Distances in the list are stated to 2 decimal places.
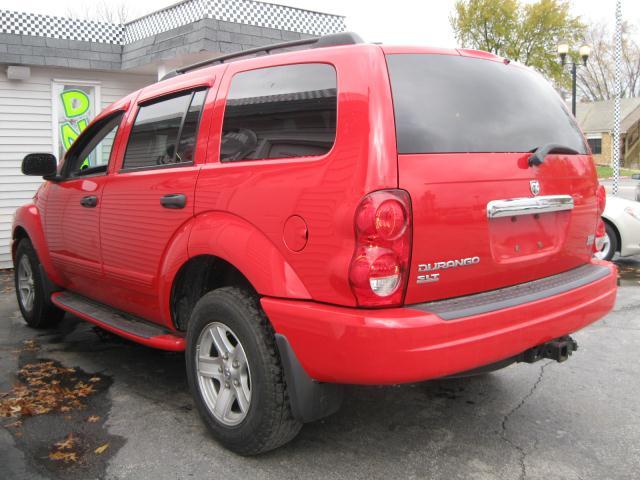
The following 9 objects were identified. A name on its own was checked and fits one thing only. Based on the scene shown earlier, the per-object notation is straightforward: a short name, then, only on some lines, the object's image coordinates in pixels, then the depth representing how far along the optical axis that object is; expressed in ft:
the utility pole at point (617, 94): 49.70
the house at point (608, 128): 154.61
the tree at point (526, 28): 110.42
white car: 26.50
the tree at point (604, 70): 174.91
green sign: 31.55
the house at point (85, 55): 28.55
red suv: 8.06
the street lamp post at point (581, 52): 64.67
